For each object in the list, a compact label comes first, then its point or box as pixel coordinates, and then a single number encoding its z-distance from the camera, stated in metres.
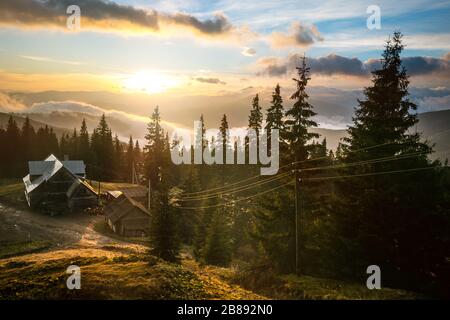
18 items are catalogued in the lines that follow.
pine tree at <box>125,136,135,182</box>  106.47
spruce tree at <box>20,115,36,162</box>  101.06
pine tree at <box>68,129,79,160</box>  103.25
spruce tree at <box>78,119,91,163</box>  100.67
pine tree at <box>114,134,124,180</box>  105.31
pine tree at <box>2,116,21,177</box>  98.25
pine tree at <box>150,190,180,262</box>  33.31
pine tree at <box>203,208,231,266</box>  40.49
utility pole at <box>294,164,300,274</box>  26.95
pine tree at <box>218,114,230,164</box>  76.81
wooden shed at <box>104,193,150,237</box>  59.59
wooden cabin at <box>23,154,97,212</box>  65.81
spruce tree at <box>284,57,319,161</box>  29.67
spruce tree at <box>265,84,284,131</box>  42.34
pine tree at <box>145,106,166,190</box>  85.12
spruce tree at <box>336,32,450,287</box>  24.77
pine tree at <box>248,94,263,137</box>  66.06
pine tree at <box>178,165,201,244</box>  58.62
